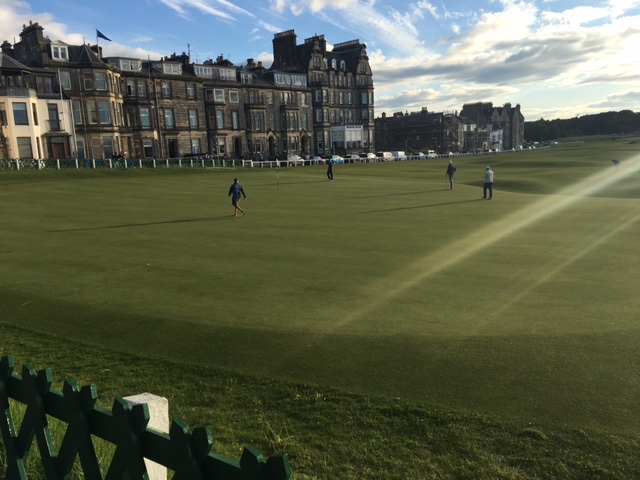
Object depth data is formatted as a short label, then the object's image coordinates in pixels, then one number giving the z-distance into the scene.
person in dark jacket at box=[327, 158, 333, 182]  46.38
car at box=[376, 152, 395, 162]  92.53
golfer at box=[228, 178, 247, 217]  24.17
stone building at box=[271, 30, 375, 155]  95.12
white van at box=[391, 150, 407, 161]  96.30
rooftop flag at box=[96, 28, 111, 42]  59.94
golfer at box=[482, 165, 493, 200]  30.49
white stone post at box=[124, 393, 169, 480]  3.44
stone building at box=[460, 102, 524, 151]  160.88
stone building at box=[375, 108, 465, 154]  134.12
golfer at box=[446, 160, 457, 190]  37.14
